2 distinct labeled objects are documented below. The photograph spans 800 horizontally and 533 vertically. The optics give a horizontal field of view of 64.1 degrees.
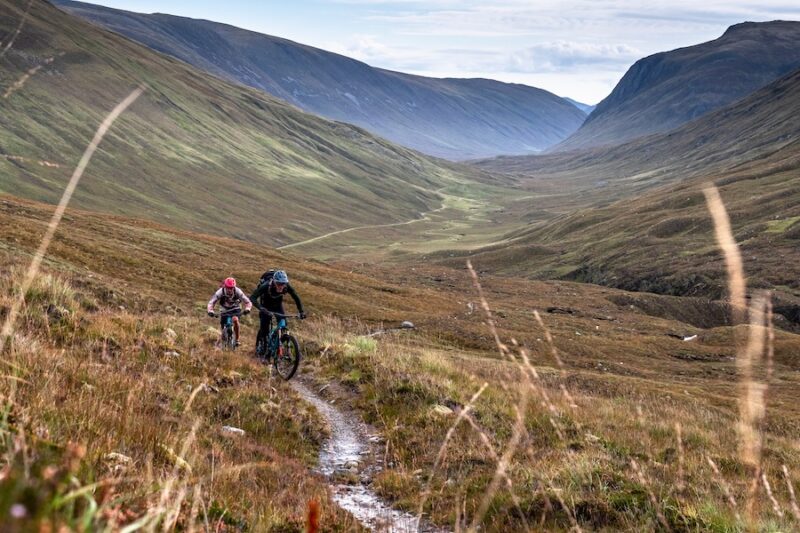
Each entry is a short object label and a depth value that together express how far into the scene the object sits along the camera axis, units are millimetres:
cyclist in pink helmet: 17641
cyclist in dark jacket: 16328
